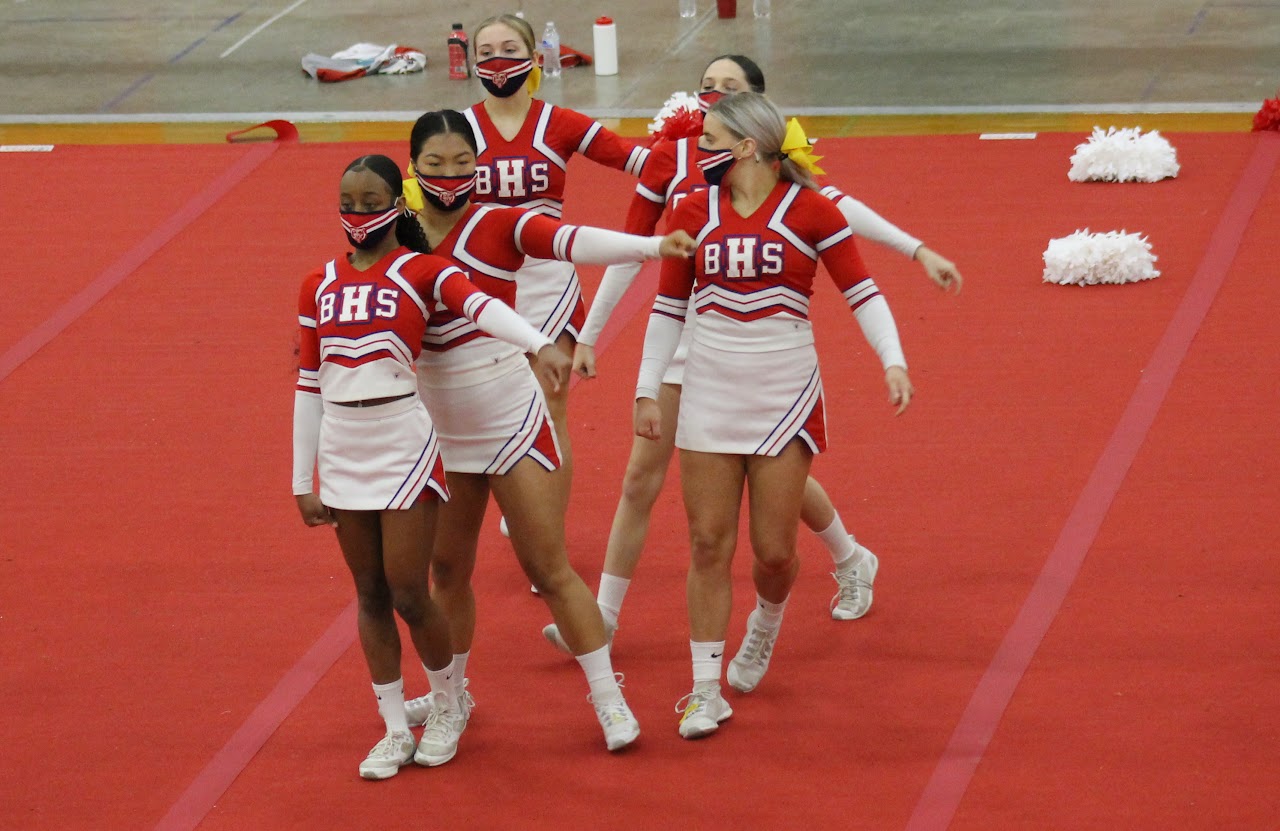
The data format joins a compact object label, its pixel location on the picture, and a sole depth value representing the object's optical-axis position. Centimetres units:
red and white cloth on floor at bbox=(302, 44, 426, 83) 2547
